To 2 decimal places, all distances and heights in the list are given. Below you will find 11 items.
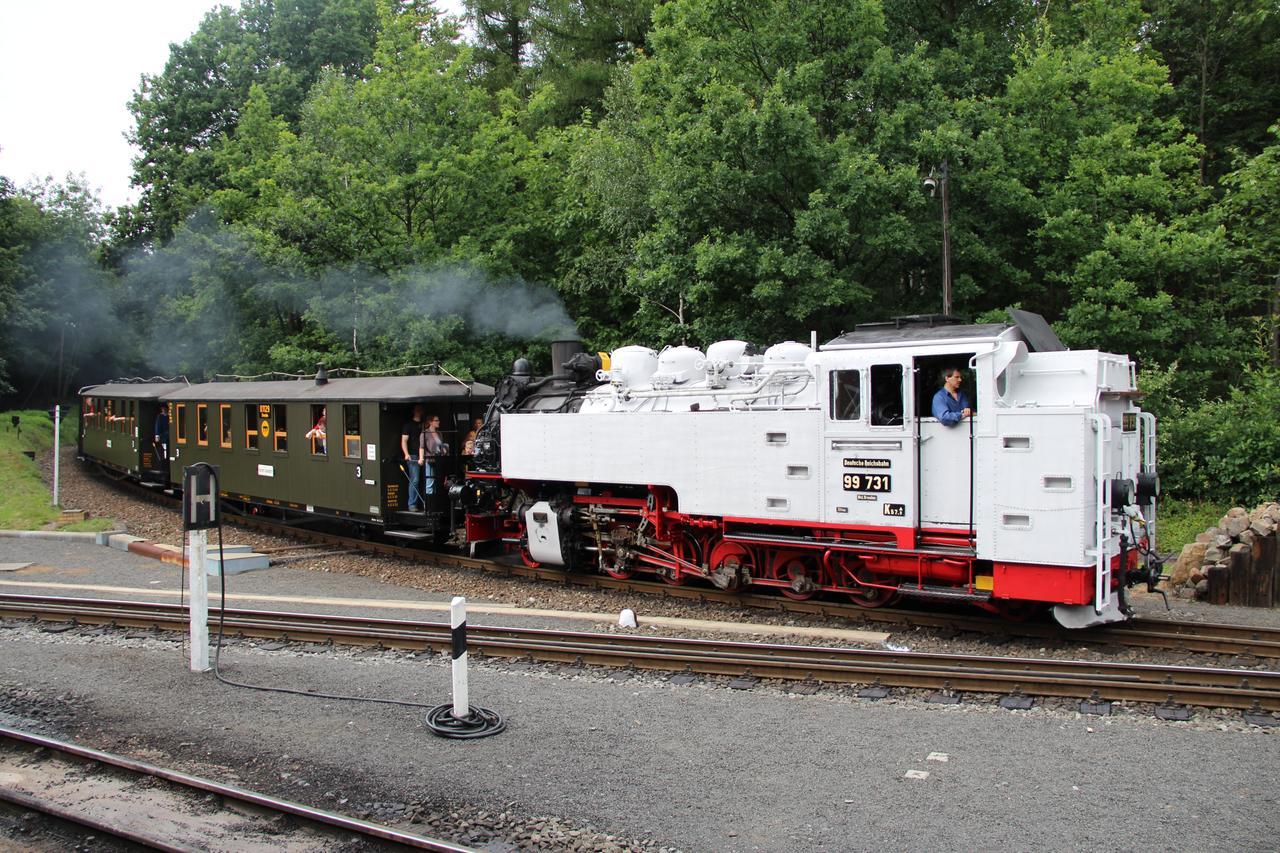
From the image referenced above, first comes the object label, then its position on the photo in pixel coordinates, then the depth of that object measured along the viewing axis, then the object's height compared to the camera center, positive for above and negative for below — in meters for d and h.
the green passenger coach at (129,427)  22.05 -0.15
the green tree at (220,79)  35.44 +13.66
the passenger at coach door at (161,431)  22.12 -0.24
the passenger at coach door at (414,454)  14.02 -0.54
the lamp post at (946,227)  15.32 +3.18
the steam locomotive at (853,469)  8.27 -0.57
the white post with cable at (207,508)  7.43 -0.75
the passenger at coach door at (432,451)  13.95 -0.49
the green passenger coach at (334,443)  14.02 -0.39
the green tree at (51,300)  35.91 +5.04
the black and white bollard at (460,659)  6.52 -1.71
